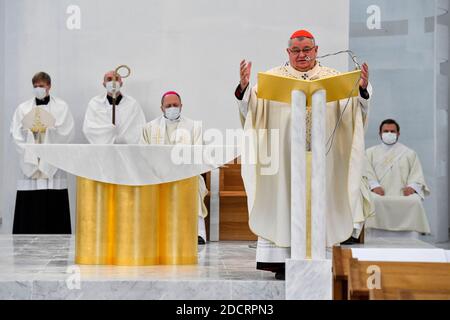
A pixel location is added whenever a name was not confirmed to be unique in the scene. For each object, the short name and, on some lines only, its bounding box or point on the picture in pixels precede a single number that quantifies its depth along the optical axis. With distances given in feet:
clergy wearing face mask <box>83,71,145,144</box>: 64.72
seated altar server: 66.91
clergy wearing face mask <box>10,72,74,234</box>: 64.12
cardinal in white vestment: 36.95
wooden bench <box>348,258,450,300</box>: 21.36
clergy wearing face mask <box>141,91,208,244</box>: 58.63
